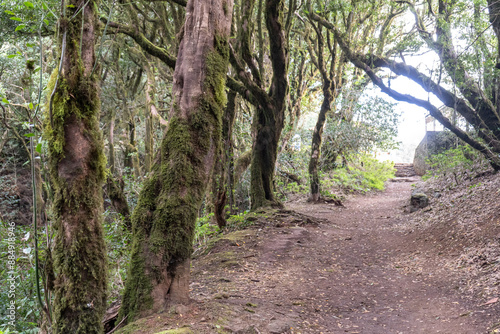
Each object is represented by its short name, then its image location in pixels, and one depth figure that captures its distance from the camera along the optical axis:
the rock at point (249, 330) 3.13
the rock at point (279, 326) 3.41
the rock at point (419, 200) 10.63
